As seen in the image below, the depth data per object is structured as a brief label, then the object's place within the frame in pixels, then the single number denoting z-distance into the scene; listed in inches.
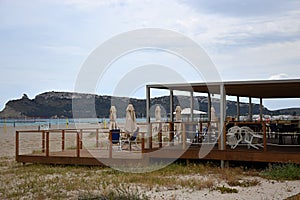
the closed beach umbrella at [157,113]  695.7
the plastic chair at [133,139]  514.3
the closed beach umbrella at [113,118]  609.3
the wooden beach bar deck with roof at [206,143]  434.4
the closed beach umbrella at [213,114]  646.5
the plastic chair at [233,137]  460.8
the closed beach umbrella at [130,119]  572.7
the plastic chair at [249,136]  461.8
